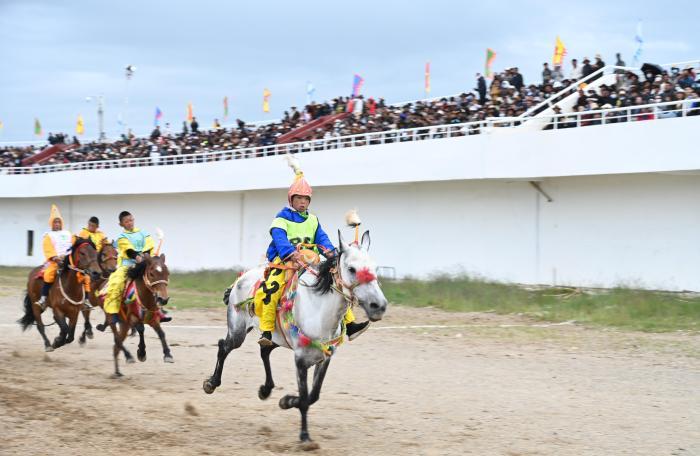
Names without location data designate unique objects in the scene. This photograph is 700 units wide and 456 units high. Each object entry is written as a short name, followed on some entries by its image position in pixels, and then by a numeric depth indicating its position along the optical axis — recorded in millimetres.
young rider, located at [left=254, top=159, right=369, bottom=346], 8844
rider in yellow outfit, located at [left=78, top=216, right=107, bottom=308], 15203
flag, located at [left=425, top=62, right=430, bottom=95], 42688
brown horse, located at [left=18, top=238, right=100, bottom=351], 14016
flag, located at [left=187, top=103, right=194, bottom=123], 59328
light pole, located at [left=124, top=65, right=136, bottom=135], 55781
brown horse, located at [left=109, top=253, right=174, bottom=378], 12328
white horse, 7816
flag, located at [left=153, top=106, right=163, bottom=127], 61969
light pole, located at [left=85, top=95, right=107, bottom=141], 64875
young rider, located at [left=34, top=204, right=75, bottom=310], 14711
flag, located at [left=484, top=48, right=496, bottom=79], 34188
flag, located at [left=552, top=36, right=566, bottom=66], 30434
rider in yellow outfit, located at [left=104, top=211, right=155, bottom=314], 12875
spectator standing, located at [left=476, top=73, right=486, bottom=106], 28469
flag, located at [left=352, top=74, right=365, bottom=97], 40356
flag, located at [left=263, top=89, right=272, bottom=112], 55125
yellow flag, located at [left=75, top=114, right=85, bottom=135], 67812
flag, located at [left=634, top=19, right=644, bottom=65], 27844
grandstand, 20953
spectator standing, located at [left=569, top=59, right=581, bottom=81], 26406
